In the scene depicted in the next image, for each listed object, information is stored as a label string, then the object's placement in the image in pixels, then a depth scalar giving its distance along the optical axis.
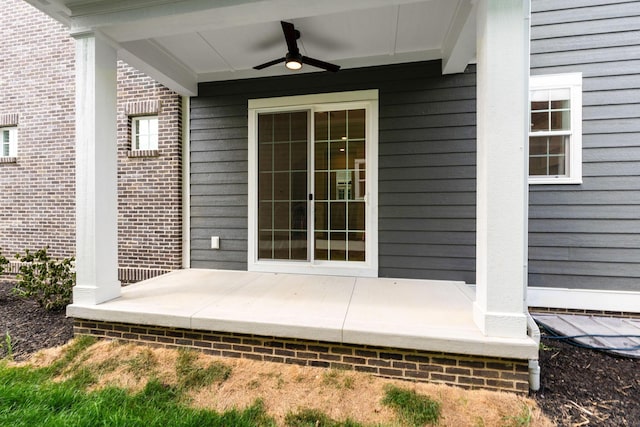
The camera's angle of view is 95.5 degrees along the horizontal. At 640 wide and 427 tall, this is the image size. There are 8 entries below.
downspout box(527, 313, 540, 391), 1.94
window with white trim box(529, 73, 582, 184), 3.22
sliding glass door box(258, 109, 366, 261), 3.71
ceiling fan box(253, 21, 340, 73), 2.74
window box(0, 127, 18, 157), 4.74
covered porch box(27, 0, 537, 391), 1.96
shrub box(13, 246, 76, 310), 3.46
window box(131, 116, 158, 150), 4.14
